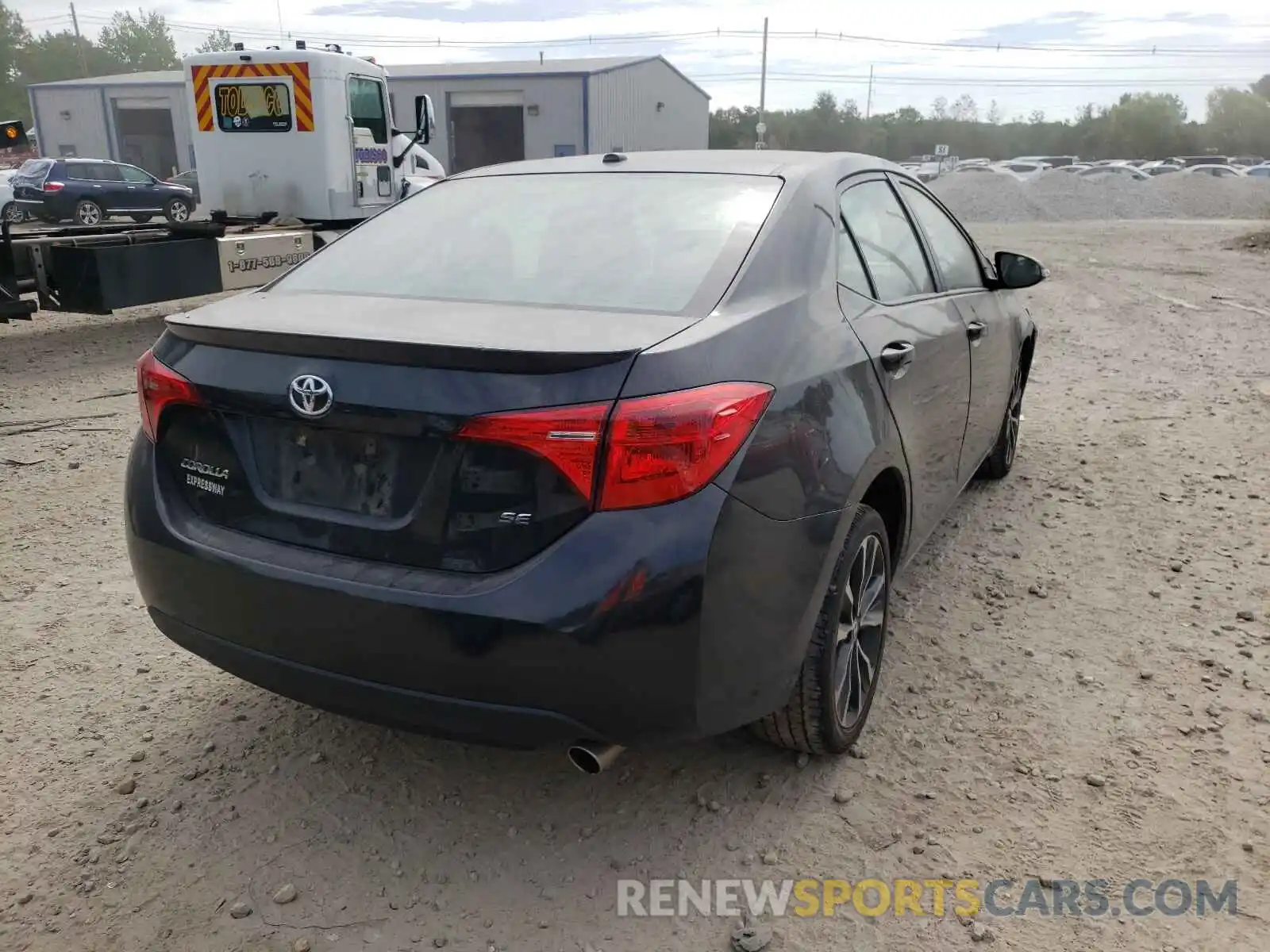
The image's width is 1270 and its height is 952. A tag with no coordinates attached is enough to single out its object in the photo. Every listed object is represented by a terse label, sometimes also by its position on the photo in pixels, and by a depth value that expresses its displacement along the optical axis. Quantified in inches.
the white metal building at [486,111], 1664.6
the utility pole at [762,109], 1892.2
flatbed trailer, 318.3
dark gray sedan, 80.5
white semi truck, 370.0
